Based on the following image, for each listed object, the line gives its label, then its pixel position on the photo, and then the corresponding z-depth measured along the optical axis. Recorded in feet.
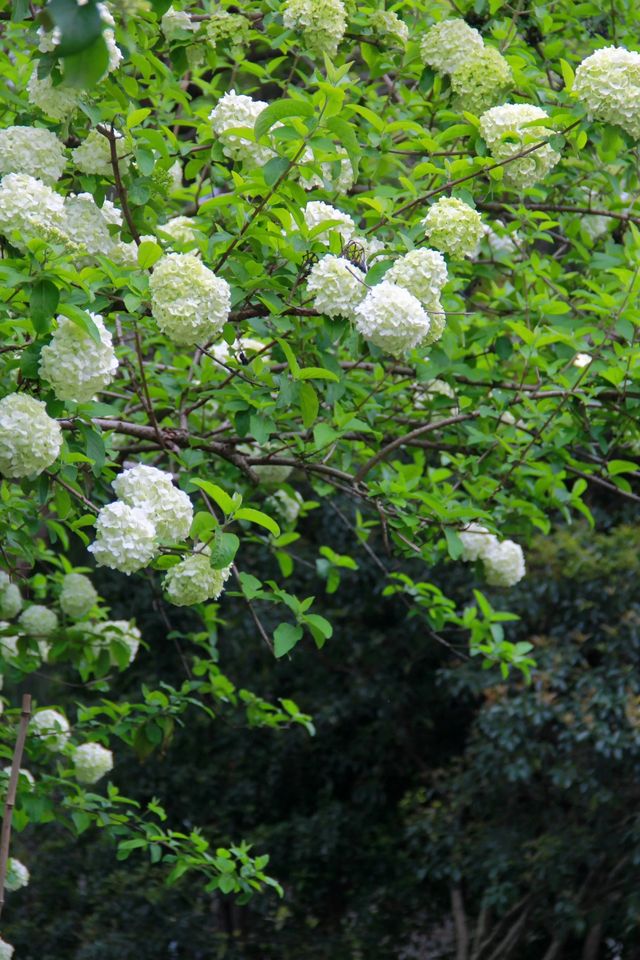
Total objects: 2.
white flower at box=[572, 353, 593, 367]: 20.29
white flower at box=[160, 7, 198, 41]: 19.03
